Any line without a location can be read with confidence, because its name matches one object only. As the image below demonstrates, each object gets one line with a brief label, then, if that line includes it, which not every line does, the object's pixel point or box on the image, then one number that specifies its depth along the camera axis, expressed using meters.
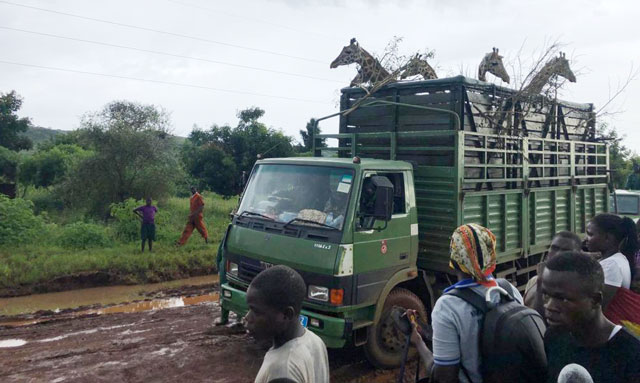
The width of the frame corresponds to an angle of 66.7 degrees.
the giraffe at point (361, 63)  6.93
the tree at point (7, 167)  18.78
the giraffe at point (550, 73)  6.64
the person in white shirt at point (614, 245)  2.89
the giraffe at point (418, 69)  6.89
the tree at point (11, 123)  22.94
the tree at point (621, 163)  19.34
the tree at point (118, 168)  14.33
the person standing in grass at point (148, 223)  10.67
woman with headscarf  2.20
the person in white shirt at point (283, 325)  1.82
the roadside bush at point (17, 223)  10.30
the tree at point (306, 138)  20.38
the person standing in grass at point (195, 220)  11.17
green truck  4.58
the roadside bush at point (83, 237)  10.59
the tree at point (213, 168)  17.62
